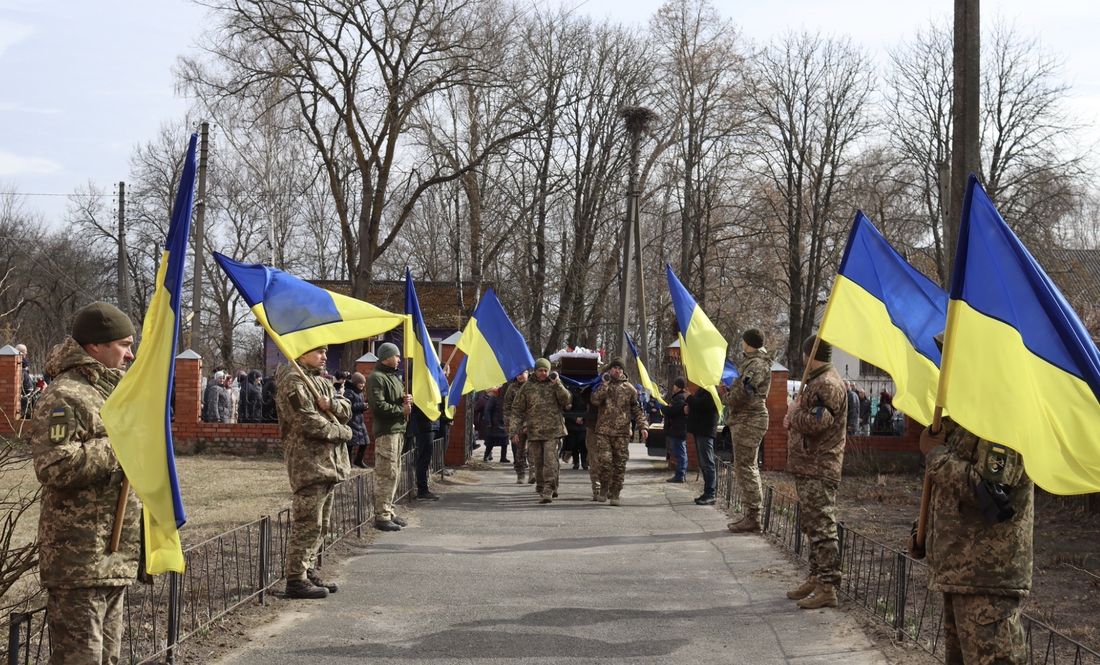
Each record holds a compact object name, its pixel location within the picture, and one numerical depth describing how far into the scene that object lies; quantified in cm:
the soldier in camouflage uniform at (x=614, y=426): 1390
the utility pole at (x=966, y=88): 1122
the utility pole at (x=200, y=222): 2656
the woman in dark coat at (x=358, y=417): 1746
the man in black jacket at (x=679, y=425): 1745
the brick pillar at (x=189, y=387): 2041
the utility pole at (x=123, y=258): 3378
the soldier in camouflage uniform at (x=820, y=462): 786
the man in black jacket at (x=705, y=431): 1432
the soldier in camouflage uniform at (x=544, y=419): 1407
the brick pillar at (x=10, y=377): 2097
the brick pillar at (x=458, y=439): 2017
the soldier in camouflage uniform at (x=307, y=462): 779
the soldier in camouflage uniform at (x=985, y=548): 495
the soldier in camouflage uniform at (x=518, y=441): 1686
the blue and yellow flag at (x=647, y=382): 1735
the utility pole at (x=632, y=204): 2756
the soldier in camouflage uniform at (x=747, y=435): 1141
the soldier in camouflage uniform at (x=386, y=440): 1127
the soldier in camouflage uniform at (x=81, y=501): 458
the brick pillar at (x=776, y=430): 1936
